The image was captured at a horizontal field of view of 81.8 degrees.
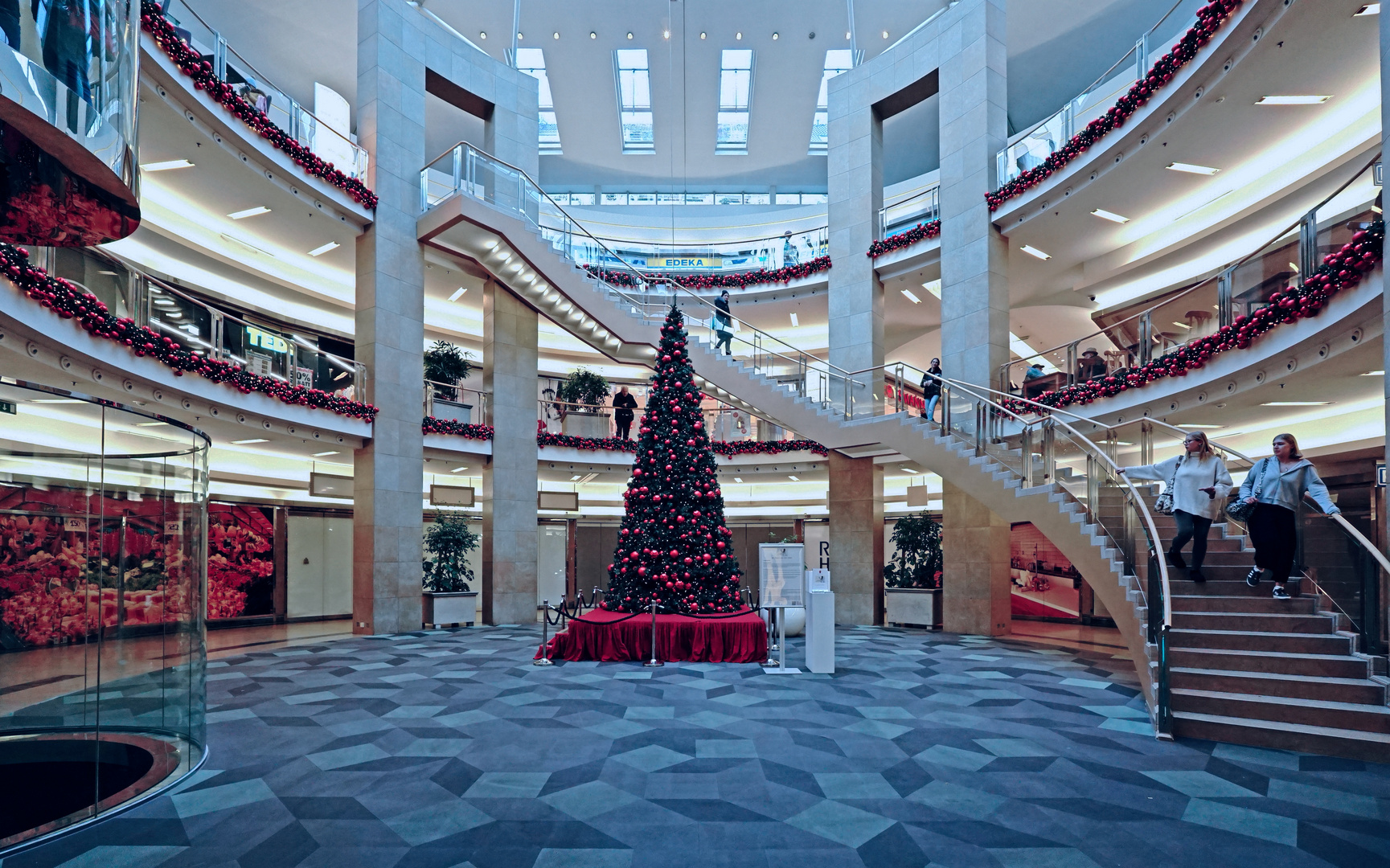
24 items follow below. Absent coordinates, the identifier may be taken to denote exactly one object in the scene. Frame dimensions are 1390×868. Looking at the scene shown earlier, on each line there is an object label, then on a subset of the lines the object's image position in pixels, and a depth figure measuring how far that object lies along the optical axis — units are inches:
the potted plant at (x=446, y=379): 694.5
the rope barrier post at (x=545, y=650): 442.3
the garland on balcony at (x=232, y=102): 438.6
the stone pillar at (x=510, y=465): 706.2
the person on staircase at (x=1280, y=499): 295.9
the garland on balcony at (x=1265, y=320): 307.1
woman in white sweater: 326.3
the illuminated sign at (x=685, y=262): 973.8
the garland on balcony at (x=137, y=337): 336.5
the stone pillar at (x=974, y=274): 636.1
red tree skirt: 450.0
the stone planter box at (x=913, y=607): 676.7
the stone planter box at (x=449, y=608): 664.4
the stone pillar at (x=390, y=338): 615.5
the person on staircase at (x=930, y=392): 570.3
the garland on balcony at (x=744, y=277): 794.8
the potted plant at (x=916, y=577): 679.7
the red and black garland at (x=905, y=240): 692.7
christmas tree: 475.5
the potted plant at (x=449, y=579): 667.4
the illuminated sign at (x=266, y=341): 534.0
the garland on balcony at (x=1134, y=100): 425.7
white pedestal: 418.6
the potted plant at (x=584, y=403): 804.6
